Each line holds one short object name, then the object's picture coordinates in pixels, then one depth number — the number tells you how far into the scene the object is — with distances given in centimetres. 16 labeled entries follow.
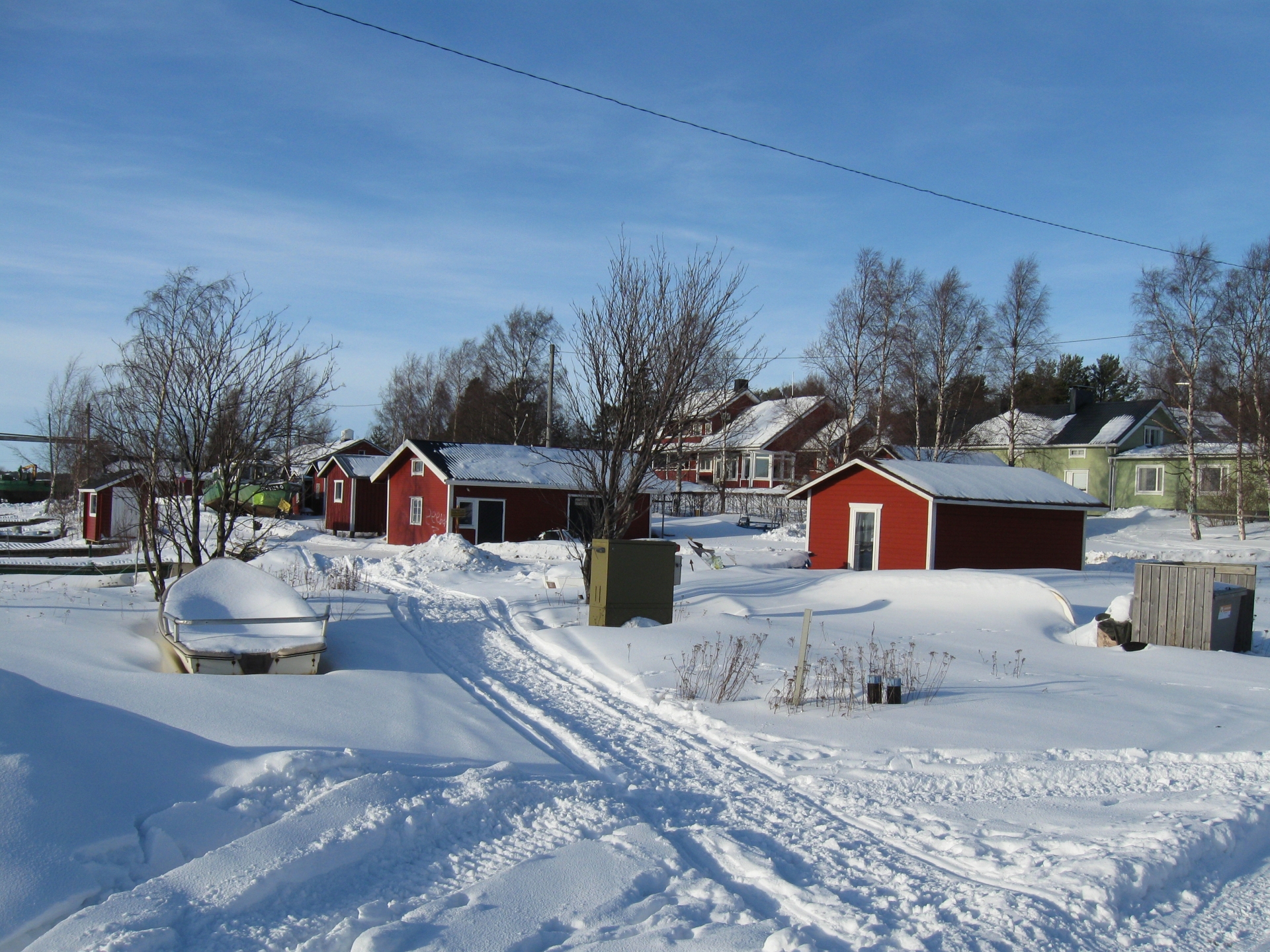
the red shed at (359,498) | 4144
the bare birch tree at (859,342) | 3969
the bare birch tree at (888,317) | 3956
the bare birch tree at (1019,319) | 4172
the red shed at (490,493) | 3241
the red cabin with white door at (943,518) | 2412
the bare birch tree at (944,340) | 4009
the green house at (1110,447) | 4597
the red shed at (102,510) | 3716
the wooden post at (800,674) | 868
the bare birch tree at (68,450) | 4875
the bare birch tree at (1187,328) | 3712
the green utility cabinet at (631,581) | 1339
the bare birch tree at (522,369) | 5644
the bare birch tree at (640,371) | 1617
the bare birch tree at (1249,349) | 3631
